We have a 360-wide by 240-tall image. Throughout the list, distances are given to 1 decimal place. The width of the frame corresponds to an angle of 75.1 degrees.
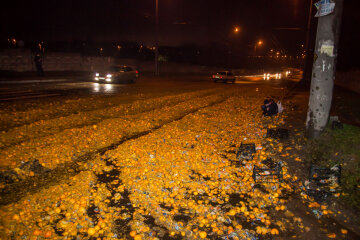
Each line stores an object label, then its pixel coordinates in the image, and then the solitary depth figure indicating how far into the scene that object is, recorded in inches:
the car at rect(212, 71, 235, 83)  1166.3
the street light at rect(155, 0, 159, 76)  1199.9
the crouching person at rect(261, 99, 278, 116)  371.6
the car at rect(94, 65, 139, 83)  863.1
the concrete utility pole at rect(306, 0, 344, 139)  209.6
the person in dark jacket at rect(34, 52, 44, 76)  854.3
